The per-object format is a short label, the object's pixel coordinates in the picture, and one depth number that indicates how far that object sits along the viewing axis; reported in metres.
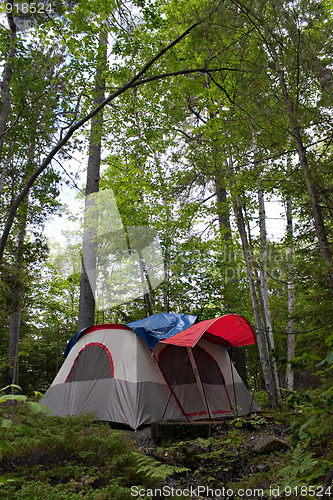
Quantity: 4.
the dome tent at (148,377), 5.88
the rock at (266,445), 4.08
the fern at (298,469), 2.72
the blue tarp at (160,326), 6.17
